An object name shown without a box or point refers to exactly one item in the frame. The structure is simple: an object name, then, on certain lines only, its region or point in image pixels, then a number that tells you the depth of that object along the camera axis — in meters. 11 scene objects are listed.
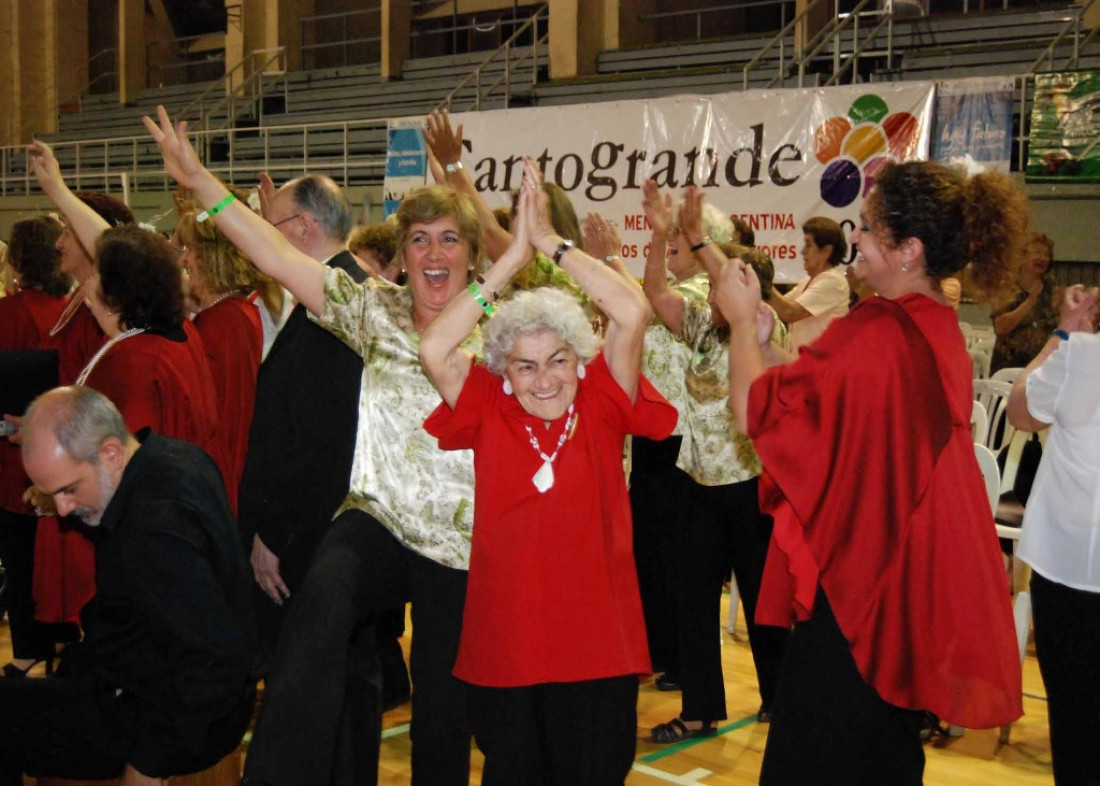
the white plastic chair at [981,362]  7.54
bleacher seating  11.27
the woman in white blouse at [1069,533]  2.81
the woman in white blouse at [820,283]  5.02
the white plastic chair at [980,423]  4.77
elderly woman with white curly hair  2.58
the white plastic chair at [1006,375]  5.92
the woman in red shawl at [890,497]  2.36
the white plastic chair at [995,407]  5.53
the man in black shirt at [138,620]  2.62
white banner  8.38
